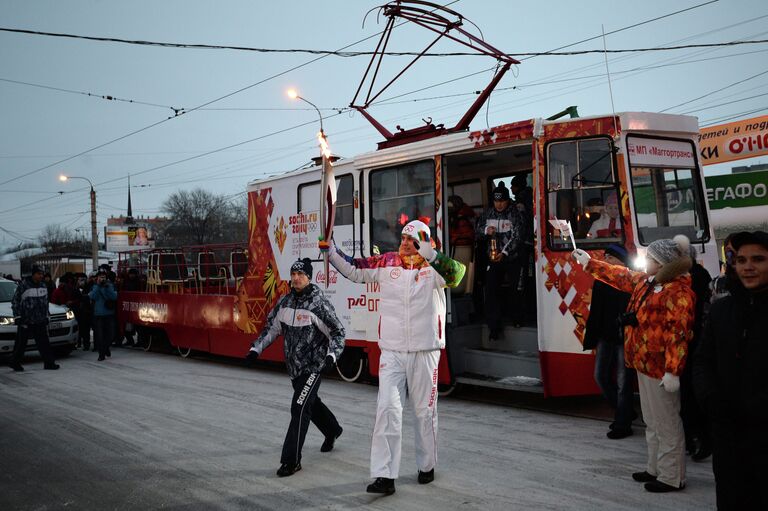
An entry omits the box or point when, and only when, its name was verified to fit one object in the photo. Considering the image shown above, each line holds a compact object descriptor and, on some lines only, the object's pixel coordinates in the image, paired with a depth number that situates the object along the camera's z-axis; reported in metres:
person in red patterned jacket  4.87
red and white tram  7.20
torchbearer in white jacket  5.25
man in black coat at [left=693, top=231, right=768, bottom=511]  3.18
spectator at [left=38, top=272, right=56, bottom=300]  15.91
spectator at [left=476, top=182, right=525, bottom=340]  8.44
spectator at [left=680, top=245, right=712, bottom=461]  5.15
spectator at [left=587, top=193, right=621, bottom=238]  7.15
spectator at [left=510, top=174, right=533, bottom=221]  9.12
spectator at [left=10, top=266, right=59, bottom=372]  12.49
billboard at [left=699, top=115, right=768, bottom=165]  11.27
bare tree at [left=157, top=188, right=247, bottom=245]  67.44
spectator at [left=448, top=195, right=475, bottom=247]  9.26
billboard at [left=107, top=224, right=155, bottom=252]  55.72
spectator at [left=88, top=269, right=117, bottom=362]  14.09
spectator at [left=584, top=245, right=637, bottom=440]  6.48
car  13.40
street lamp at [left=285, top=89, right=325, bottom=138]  7.28
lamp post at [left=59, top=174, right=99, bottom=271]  37.44
